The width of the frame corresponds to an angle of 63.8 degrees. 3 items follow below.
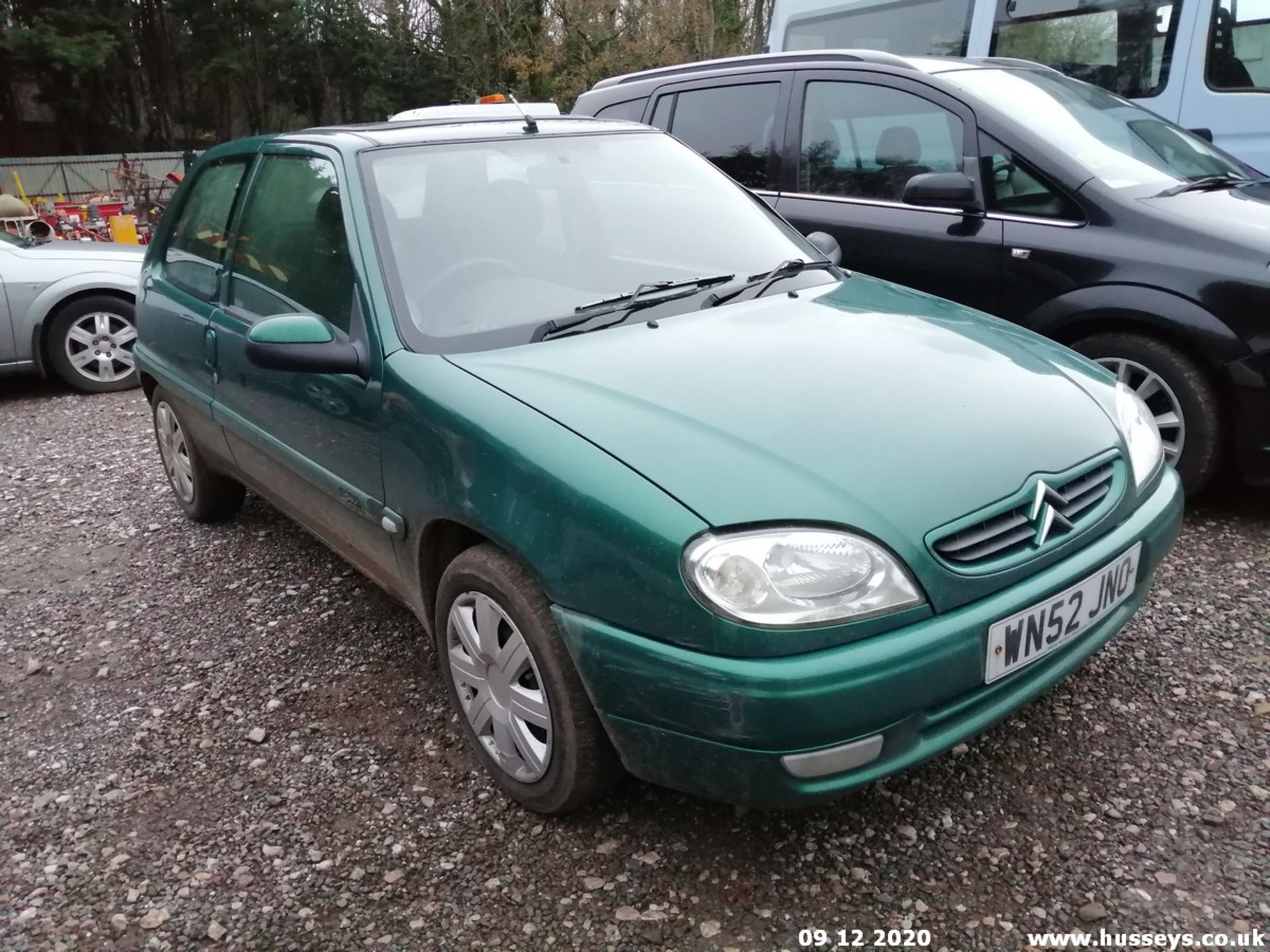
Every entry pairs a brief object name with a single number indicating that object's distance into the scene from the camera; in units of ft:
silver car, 22.20
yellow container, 41.11
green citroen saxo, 6.35
